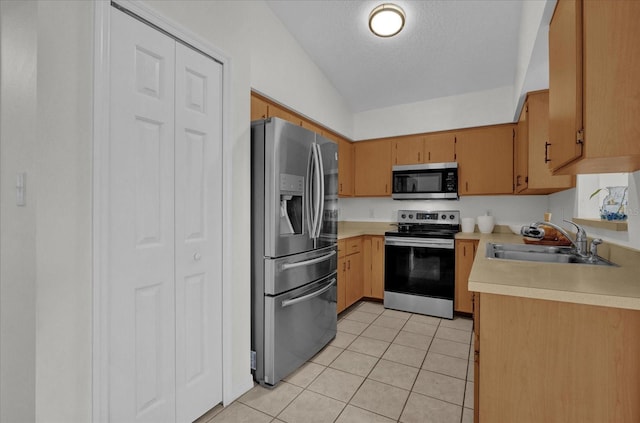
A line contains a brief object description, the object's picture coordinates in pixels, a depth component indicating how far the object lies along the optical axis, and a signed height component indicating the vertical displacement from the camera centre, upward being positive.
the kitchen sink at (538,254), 1.86 -0.28
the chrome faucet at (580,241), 1.75 -0.18
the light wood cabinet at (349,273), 3.40 -0.74
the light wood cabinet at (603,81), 0.99 +0.45
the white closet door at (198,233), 1.64 -0.13
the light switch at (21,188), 1.16 +0.08
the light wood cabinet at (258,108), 2.48 +0.86
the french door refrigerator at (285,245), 2.08 -0.25
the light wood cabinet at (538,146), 2.44 +0.56
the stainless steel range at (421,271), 3.40 -0.70
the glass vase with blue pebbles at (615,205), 1.75 +0.05
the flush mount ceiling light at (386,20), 2.48 +1.60
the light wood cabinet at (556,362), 1.07 -0.56
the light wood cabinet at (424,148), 3.79 +0.81
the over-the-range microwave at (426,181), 3.71 +0.38
